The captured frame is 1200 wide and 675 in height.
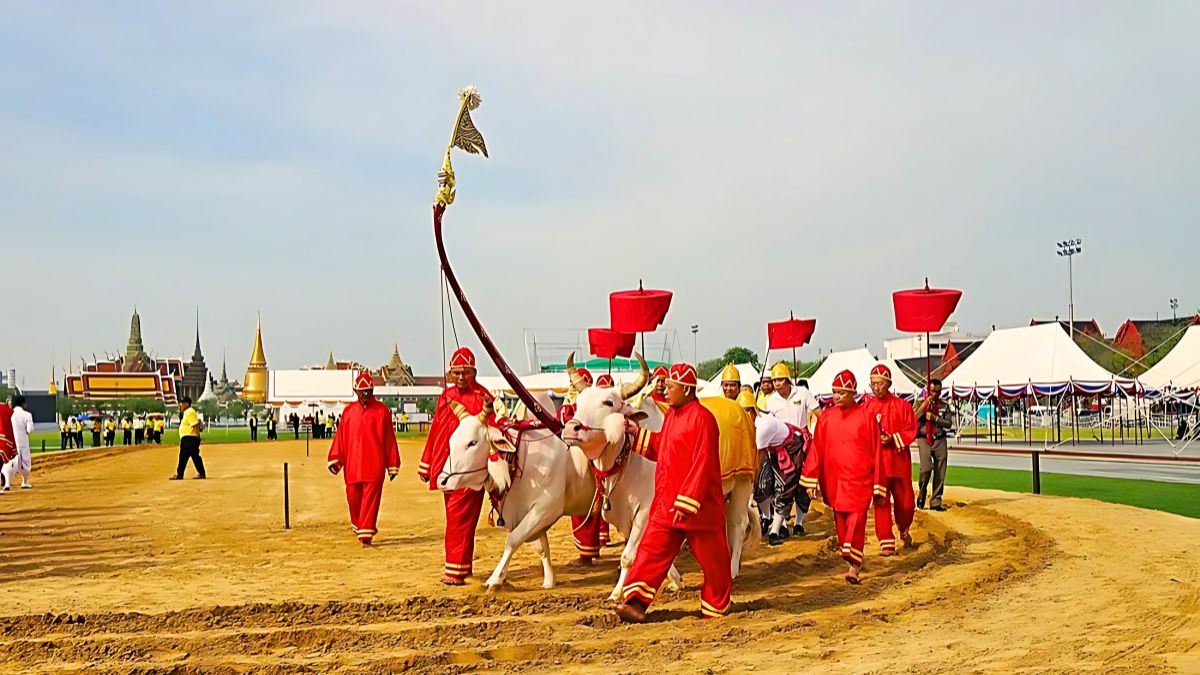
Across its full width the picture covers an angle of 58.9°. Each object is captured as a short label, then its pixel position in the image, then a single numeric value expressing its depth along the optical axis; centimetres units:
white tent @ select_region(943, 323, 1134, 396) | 3017
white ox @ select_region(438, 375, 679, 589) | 881
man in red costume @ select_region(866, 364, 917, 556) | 1032
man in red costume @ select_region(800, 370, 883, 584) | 929
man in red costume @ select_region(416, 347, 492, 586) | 923
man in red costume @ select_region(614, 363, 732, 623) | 746
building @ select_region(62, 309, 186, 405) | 9256
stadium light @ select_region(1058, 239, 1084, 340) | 6531
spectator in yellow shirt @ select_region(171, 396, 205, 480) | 2303
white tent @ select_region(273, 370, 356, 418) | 7406
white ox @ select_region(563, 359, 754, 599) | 821
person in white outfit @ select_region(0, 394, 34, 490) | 1958
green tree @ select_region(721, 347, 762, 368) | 10331
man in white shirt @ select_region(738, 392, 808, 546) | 1183
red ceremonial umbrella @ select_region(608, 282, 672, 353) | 1595
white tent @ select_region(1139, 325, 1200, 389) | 3052
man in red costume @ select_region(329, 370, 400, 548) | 1195
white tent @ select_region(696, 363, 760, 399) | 3434
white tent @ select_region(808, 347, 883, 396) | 3759
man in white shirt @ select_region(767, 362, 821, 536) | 1243
